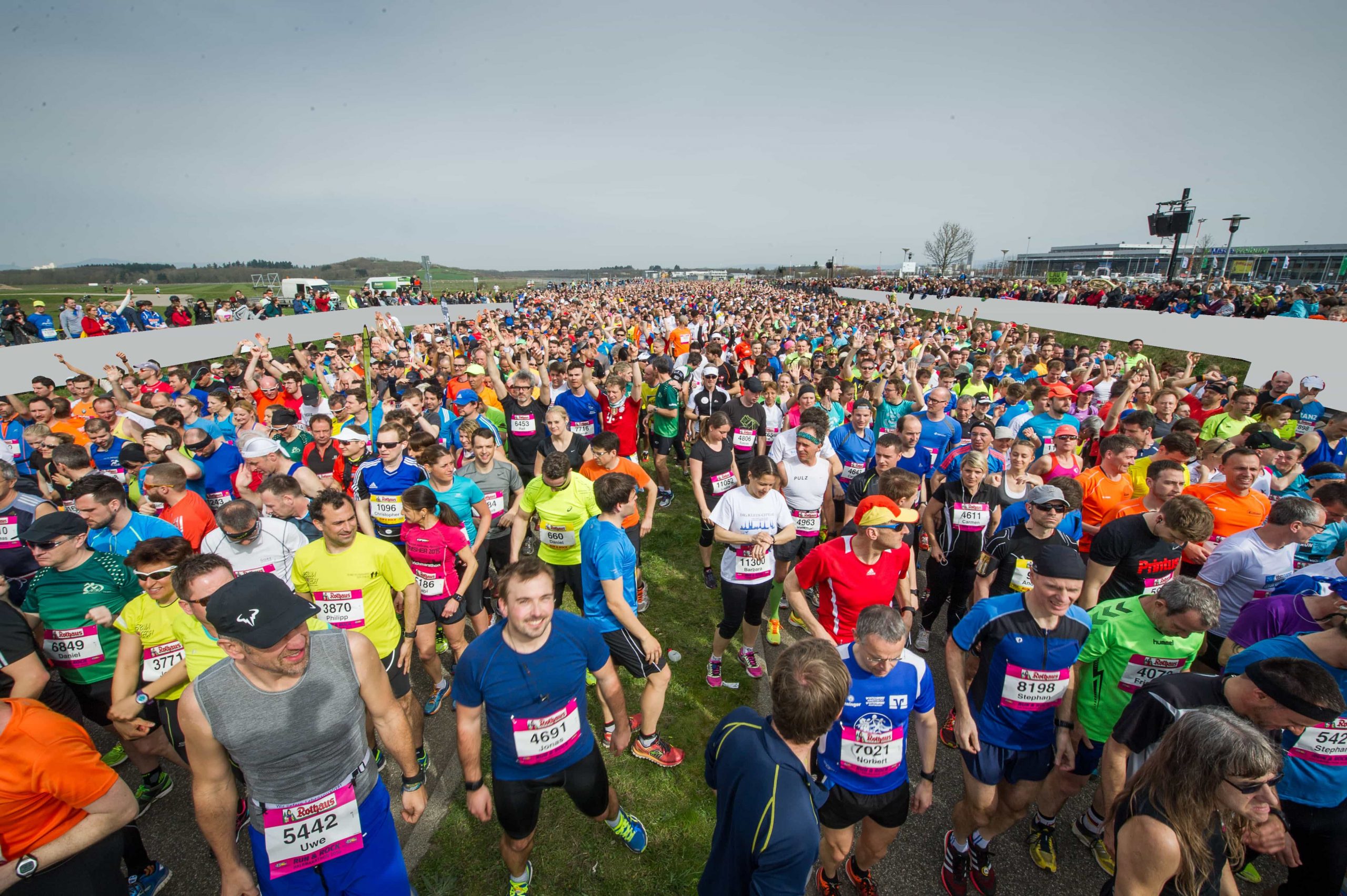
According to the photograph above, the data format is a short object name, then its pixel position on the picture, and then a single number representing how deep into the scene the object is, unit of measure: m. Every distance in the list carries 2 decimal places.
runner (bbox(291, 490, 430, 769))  3.56
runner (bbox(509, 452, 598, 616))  4.64
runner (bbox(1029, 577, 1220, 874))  2.77
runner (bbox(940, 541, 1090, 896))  2.95
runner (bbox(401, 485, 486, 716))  4.26
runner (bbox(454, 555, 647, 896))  2.58
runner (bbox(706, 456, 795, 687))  4.40
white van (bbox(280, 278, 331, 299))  38.25
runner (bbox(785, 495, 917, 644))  3.59
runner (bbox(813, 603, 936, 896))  2.67
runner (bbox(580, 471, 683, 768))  3.60
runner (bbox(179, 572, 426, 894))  2.10
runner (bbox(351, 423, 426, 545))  4.87
